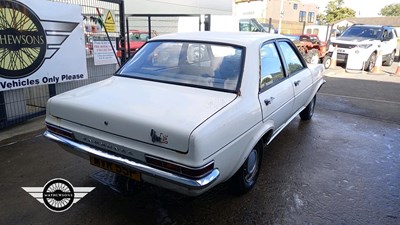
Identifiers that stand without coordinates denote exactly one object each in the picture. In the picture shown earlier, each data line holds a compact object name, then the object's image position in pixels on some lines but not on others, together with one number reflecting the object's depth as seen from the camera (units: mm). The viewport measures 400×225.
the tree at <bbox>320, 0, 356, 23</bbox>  58812
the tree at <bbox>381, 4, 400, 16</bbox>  104875
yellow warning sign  6008
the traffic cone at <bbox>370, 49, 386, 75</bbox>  11856
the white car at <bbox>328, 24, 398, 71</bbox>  12102
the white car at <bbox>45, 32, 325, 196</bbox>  2158
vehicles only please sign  4371
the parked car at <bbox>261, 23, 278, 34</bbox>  13989
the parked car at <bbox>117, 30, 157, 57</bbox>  11722
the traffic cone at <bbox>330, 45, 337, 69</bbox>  12883
